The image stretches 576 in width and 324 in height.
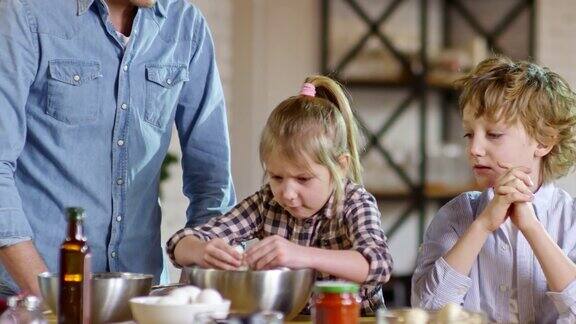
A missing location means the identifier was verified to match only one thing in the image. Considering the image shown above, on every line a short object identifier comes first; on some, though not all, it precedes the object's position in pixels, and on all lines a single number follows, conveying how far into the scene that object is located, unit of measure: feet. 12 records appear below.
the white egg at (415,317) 7.83
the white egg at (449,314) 7.87
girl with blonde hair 9.31
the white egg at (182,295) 8.08
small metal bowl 8.42
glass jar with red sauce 7.80
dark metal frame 21.81
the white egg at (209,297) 8.01
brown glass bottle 8.05
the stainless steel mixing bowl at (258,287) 8.38
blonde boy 9.33
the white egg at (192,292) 8.11
